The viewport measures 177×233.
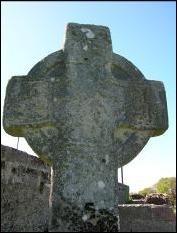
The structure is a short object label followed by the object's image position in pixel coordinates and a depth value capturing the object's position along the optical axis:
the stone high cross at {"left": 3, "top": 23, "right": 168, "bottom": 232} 2.29
